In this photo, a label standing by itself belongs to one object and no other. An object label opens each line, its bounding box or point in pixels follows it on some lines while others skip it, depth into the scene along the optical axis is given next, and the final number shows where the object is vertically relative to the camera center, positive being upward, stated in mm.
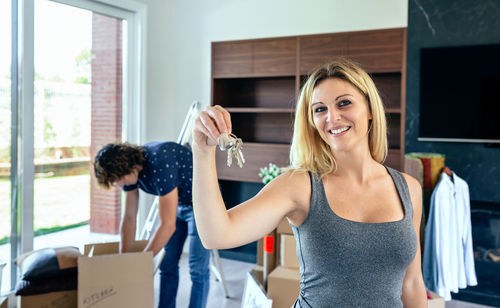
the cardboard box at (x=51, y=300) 1956 -701
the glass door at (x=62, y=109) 3211 +241
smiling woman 1037 -152
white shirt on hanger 2982 -632
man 2268 -289
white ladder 3518 -660
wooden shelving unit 3719 +591
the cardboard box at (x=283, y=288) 2268 -732
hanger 3144 -184
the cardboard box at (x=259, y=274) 2545 -737
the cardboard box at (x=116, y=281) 1973 -625
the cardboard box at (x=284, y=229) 2486 -471
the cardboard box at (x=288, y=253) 2449 -597
